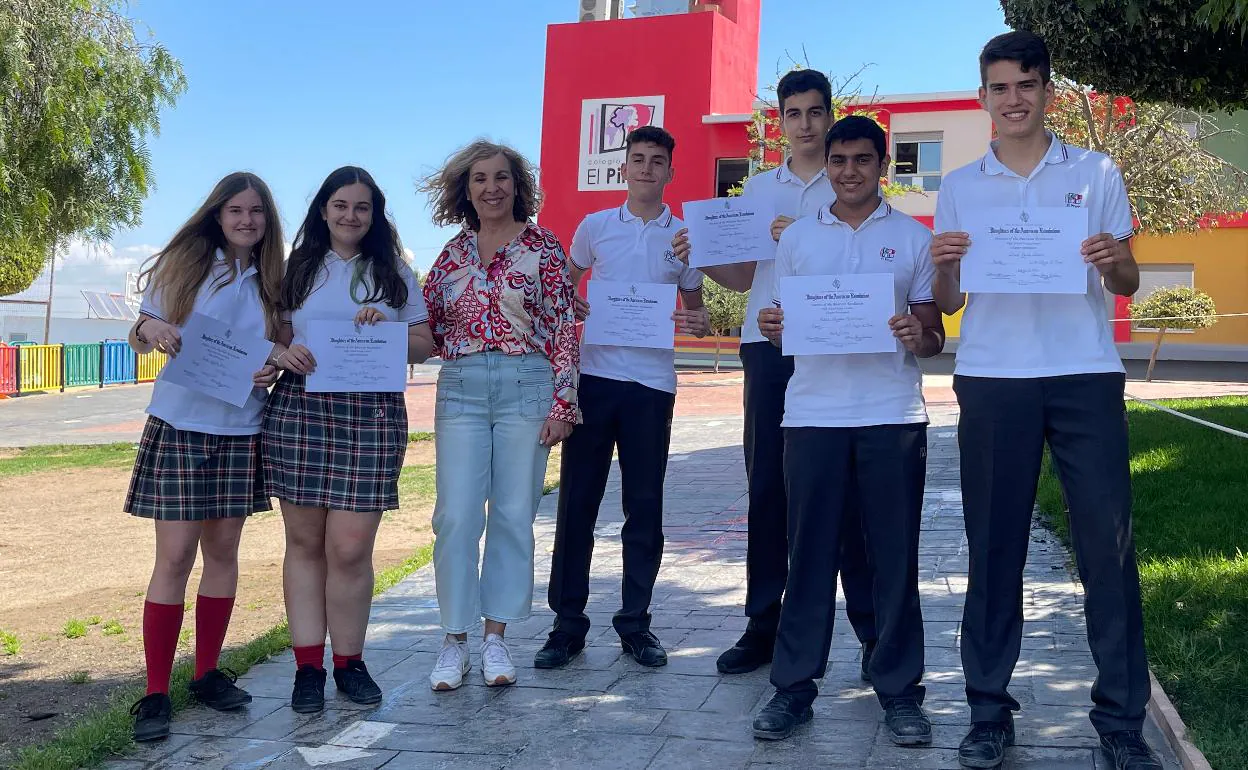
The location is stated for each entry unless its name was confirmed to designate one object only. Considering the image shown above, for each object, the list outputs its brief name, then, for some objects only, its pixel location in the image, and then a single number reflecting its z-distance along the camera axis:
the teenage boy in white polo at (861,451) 3.97
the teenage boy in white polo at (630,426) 4.86
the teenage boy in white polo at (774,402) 4.48
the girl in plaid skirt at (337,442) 4.35
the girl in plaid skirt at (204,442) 4.21
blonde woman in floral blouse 4.62
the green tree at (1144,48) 6.13
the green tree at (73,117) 13.05
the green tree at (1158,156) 23.16
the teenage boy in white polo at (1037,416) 3.56
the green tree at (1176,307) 26.31
